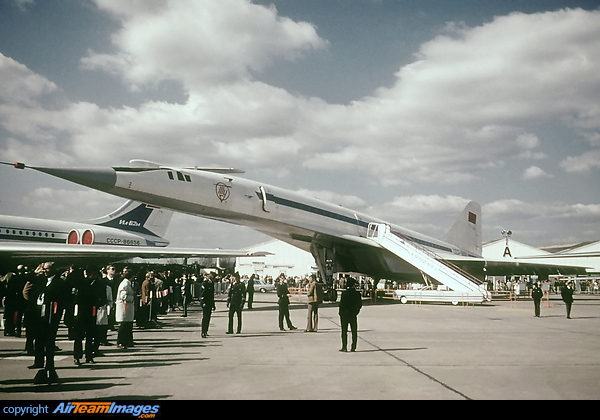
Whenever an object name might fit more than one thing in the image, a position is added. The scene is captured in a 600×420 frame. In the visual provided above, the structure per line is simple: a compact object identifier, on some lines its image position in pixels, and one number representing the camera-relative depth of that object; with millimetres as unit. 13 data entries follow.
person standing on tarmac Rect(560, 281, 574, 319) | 16266
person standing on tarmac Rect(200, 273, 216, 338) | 10820
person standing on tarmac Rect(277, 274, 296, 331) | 12453
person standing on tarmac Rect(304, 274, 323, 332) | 11781
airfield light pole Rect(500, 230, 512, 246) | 48878
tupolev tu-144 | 16672
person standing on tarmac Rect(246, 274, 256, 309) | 20294
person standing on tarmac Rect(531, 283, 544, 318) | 16641
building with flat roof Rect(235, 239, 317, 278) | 57938
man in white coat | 9180
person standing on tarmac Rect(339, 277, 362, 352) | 8852
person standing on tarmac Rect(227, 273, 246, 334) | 11789
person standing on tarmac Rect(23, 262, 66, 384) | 6105
